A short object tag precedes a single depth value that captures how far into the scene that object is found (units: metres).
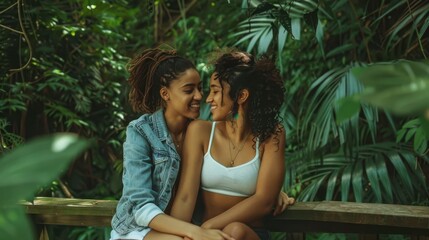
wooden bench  2.29
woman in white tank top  2.30
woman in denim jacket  2.27
